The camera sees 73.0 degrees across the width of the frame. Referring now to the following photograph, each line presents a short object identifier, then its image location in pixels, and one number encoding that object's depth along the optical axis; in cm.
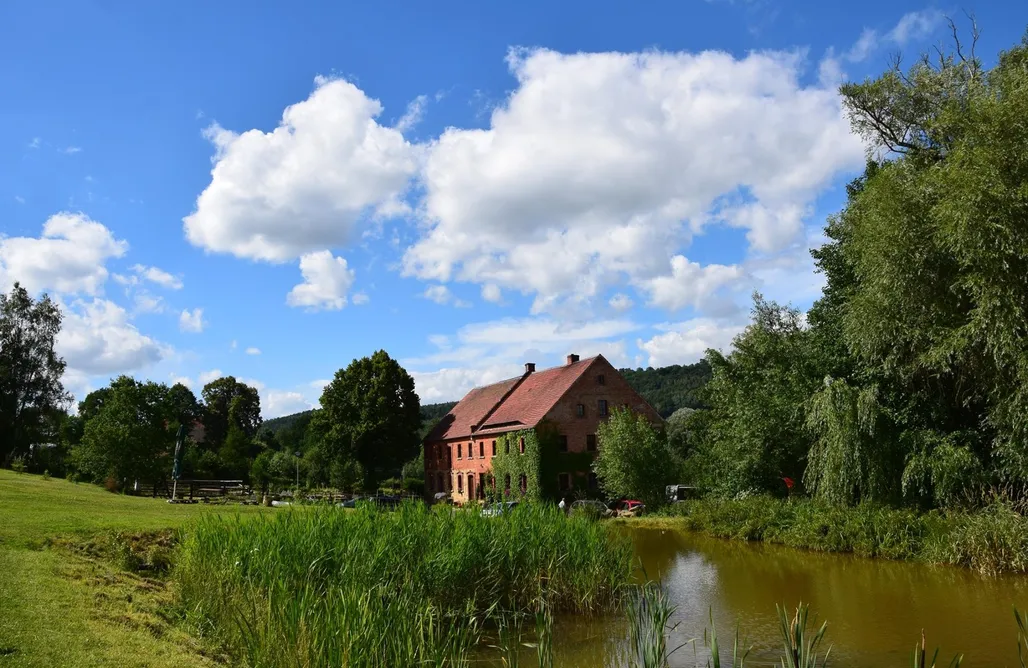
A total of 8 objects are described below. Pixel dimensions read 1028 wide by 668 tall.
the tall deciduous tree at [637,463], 3338
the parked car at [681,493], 3388
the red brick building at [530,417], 3956
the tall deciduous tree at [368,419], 5125
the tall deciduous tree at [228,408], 7812
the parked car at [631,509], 3238
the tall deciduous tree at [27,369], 4534
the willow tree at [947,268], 1641
